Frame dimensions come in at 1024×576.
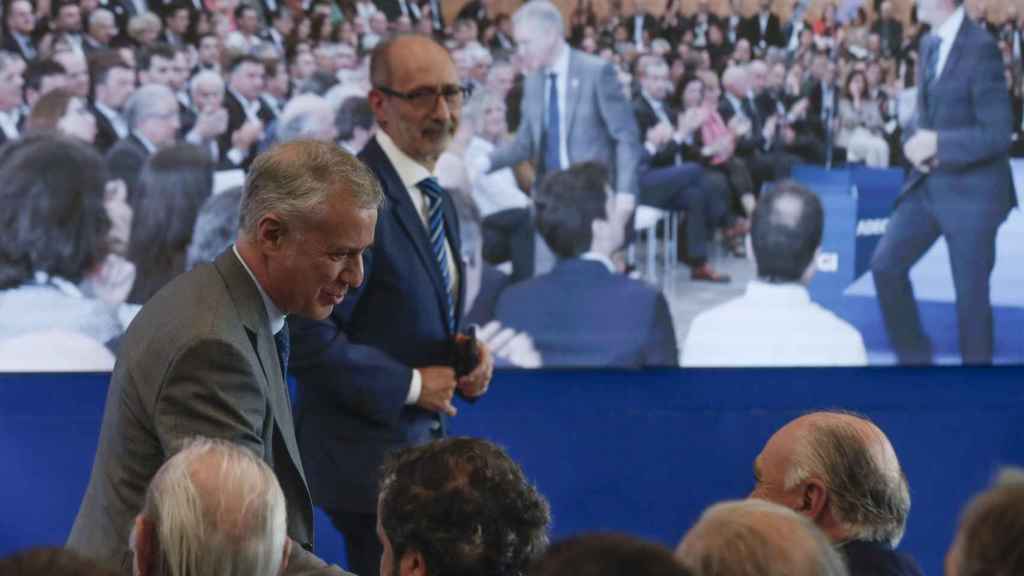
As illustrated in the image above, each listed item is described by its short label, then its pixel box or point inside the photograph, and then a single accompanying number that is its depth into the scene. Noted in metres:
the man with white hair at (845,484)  3.95
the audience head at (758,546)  3.40
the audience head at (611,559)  3.18
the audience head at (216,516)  3.45
